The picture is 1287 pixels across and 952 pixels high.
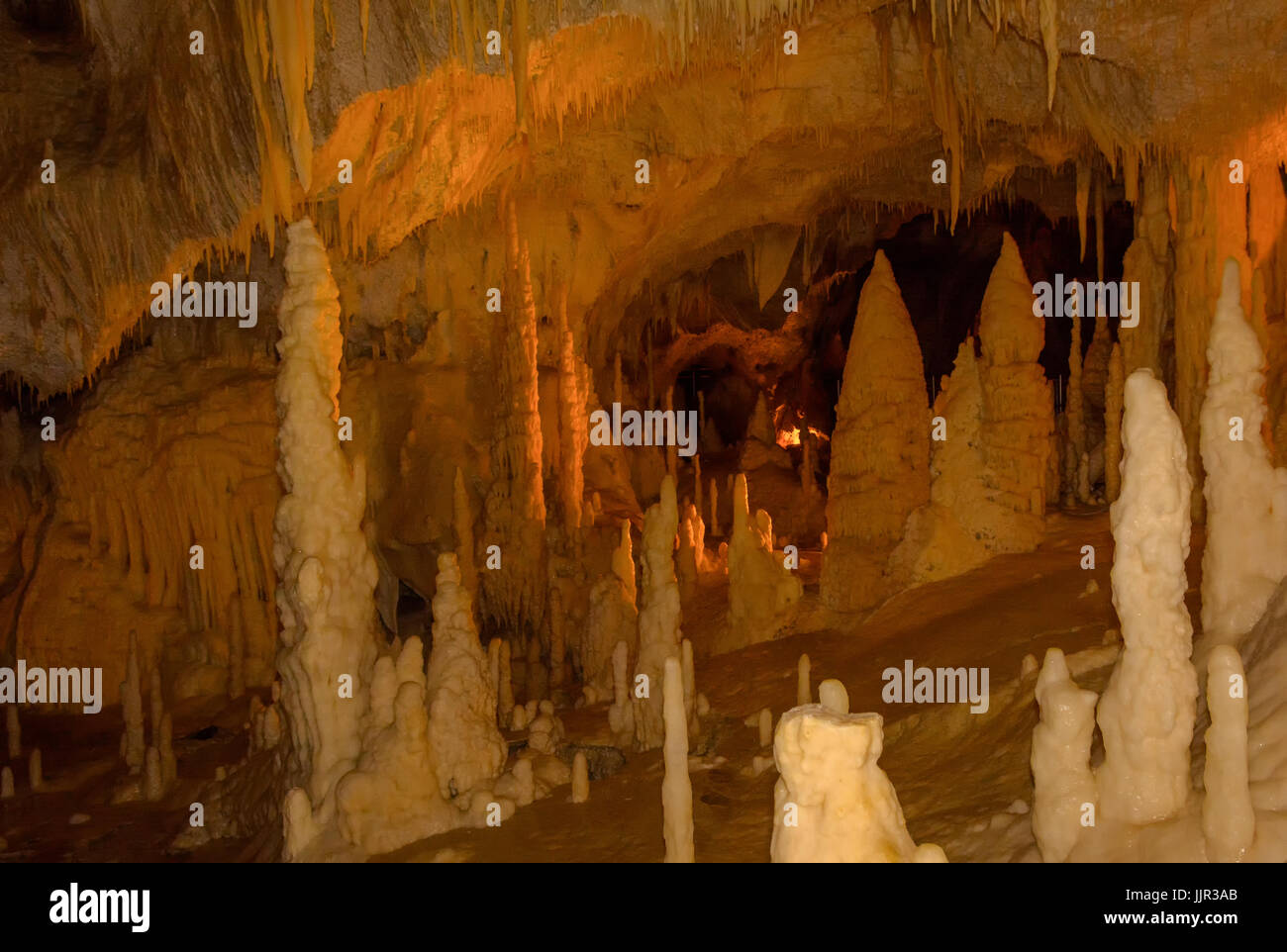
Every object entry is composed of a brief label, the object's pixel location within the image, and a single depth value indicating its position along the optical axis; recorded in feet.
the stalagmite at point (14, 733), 44.28
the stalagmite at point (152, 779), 38.11
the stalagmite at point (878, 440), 42.19
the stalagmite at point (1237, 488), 21.20
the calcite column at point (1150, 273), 47.91
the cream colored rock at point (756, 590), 42.80
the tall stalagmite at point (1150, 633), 17.08
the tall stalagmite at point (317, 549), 27.96
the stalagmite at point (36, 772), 40.57
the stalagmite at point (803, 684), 30.09
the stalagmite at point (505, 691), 39.40
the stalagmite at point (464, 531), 50.90
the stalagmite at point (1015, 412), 40.75
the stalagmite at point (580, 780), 28.73
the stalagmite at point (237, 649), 49.75
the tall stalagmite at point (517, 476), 51.60
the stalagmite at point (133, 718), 39.68
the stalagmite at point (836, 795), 15.28
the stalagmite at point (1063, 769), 17.43
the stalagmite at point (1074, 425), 56.08
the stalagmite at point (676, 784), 20.13
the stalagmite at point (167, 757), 38.70
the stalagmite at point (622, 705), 34.01
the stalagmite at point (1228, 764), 15.12
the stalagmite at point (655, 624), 33.45
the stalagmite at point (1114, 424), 49.77
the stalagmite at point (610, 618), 43.62
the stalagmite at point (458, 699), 28.91
